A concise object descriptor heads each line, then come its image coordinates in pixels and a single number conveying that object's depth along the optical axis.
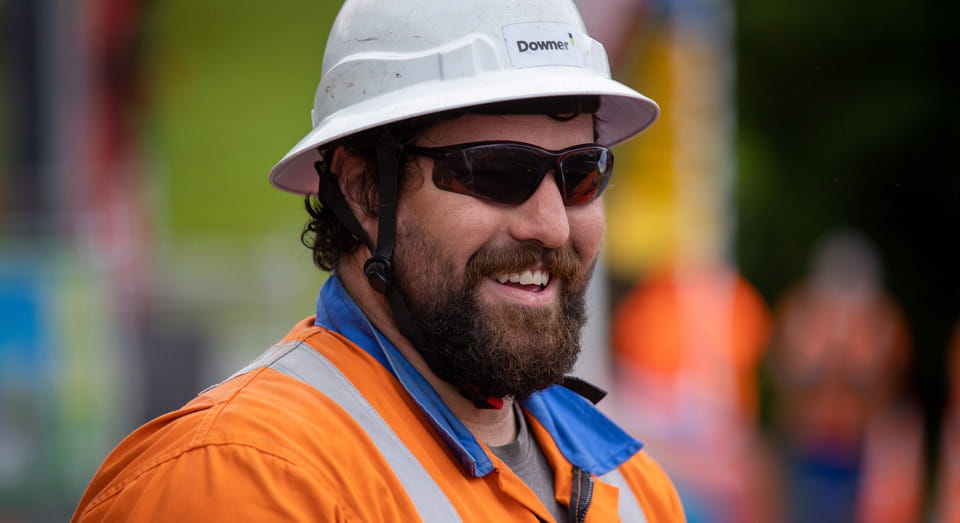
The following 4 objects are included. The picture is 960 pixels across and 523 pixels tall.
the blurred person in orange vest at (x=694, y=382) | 16.64
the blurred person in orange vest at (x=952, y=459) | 16.61
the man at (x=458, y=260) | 4.71
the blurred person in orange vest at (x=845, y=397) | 18.19
